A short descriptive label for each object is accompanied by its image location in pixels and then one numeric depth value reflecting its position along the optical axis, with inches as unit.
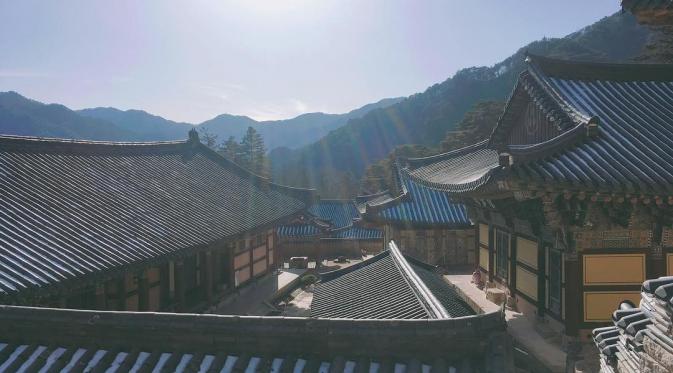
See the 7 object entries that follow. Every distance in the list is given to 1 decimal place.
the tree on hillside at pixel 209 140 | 3535.9
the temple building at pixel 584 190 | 342.3
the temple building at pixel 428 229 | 791.7
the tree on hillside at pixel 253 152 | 3245.6
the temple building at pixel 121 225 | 362.9
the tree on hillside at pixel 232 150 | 3194.1
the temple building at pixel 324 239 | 1353.3
